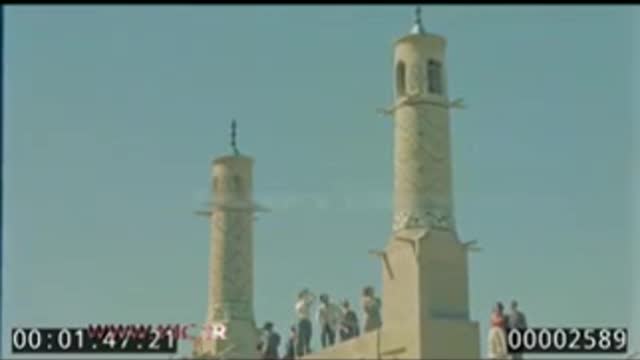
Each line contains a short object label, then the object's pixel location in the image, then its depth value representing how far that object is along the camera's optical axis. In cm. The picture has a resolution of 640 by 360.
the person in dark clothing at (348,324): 2936
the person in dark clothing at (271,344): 3019
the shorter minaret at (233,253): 3844
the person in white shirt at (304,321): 2994
